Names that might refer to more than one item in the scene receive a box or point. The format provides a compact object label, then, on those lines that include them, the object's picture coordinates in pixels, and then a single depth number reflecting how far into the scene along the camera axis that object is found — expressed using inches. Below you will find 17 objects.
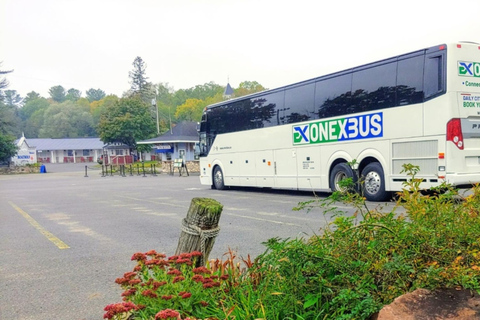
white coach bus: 410.9
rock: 84.0
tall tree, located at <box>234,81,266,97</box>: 4115.2
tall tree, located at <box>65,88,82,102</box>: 6996.6
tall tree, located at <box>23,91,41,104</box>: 7127.0
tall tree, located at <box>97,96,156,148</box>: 2645.2
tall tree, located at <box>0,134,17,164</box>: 2380.7
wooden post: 132.2
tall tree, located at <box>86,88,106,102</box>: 7217.5
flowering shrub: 107.1
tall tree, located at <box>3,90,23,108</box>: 7127.0
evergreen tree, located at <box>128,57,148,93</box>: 4411.9
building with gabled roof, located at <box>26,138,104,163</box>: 4018.2
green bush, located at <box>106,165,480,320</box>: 93.0
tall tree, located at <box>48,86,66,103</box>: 7268.7
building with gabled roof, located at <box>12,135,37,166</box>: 2918.3
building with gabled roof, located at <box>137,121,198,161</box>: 2140.6
